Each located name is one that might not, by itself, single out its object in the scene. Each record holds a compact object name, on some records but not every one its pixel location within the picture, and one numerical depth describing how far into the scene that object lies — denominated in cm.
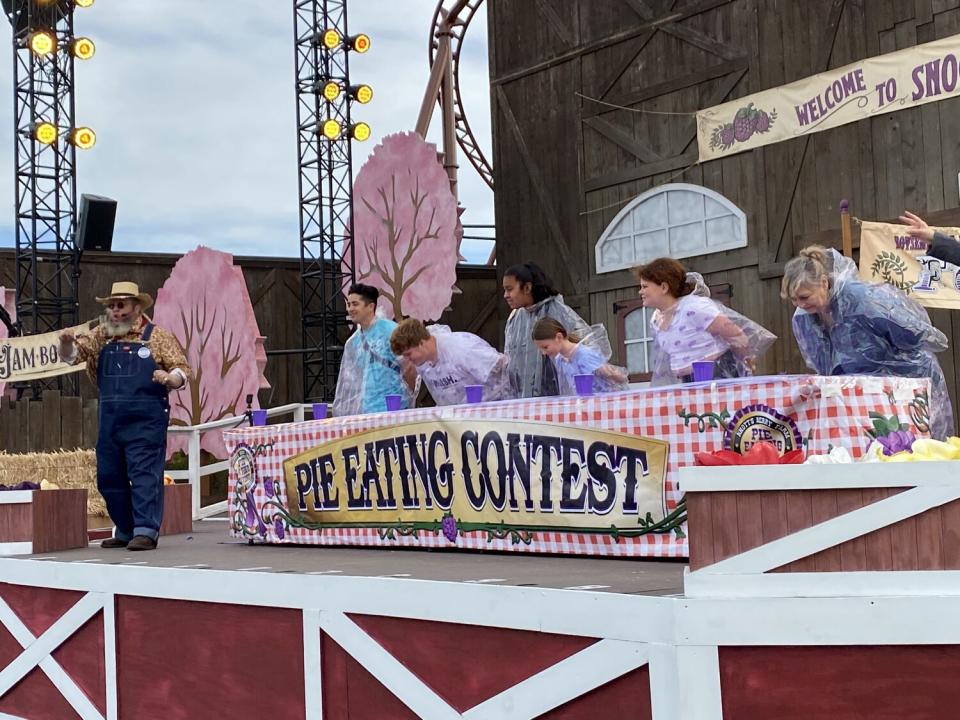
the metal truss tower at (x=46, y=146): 1368
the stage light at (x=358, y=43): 1397
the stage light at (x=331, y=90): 1385
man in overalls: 550
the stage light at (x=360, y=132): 1422
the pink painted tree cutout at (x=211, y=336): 1325
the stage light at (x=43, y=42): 1325
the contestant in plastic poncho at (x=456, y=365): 556
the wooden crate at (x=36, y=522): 536
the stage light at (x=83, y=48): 1362
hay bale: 786
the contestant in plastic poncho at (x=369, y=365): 598
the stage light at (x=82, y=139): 1366
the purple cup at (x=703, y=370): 411
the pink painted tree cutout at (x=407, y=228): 1275
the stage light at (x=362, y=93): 1398
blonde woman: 454
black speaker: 1514
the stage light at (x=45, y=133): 1361
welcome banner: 921
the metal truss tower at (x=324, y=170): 1391
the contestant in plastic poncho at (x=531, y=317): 554
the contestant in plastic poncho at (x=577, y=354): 496
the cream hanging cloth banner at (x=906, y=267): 700
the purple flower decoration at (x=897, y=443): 337
